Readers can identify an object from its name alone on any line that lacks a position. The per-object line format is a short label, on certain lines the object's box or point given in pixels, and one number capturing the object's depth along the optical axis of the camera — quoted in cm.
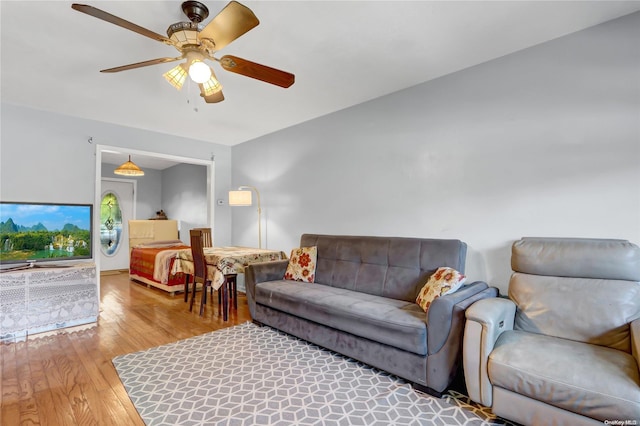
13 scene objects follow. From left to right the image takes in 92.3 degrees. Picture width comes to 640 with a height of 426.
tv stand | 300
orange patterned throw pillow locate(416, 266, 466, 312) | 221
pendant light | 559
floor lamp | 423
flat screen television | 335
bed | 493
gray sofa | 197
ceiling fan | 159
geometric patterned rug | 179
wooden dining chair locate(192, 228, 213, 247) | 455
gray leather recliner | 141
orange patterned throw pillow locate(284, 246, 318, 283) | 338
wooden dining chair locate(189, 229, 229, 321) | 375
